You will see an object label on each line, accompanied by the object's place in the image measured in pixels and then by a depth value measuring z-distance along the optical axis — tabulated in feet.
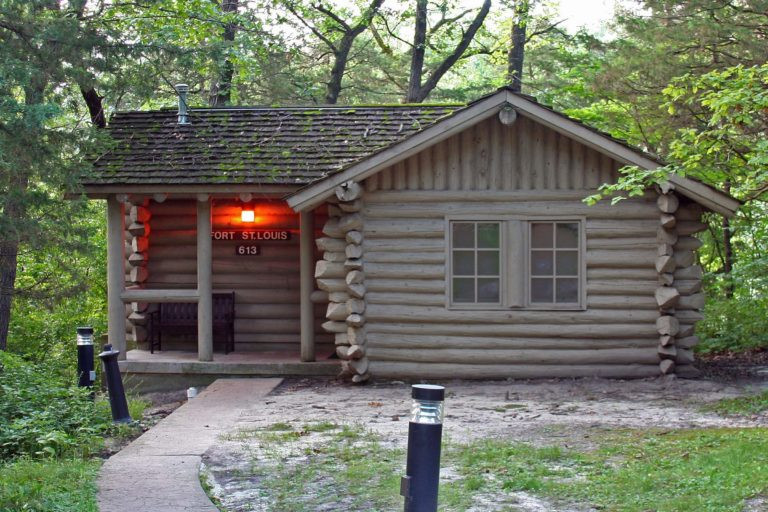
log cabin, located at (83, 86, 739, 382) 44.23
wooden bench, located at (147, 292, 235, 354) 51.72
